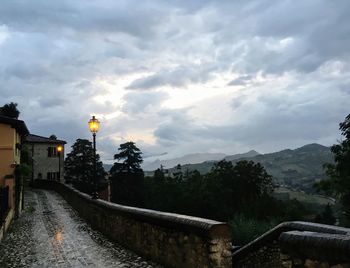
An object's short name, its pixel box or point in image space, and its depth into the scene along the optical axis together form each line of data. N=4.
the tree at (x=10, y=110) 34.75
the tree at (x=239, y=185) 83.44
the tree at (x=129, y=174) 77.75
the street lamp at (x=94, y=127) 19.53
